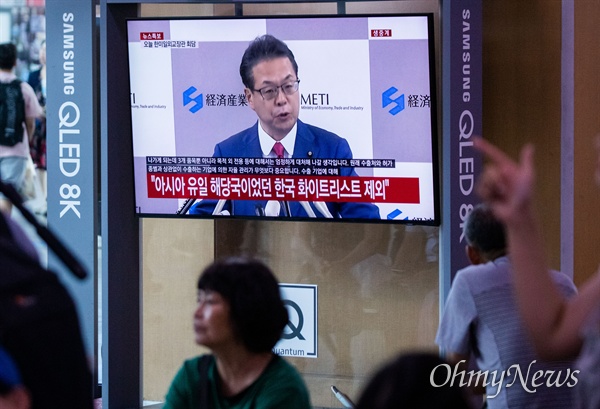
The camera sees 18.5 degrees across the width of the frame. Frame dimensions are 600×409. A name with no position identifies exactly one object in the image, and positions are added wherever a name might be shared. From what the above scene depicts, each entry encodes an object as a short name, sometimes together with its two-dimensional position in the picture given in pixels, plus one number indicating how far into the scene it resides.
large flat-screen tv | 9.09
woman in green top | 4.55
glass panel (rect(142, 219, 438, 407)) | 9.95
